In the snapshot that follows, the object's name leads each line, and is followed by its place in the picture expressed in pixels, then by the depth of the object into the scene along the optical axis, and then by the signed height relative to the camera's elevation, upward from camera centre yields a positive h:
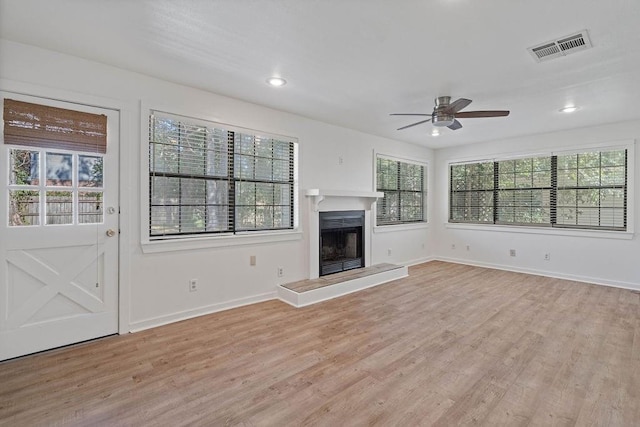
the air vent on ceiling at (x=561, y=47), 2.34 +1.35
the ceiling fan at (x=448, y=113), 3.37 +1.14
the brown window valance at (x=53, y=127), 2.48 +0.72
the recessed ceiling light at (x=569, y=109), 3.95 +1.38
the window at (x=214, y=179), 3.29 +0.39
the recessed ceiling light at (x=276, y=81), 3.13 +1.36
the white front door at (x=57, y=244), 2.50 -0.29
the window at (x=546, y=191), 4.90 +0.40
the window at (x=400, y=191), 5.96 +0.44
